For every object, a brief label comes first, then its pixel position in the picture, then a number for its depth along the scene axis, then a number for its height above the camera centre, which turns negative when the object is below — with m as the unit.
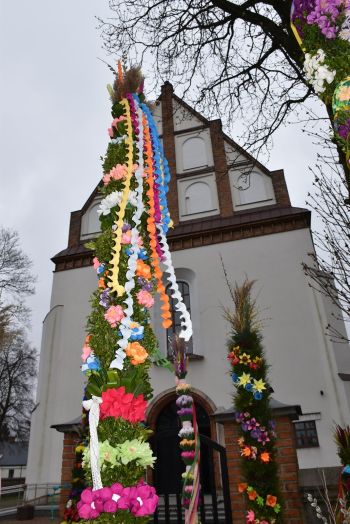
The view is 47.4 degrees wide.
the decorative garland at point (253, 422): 4.26 +0.49
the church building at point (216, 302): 9.55 +4.27
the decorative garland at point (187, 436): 3.22 +0.28
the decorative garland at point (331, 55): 2.44 +2.45
